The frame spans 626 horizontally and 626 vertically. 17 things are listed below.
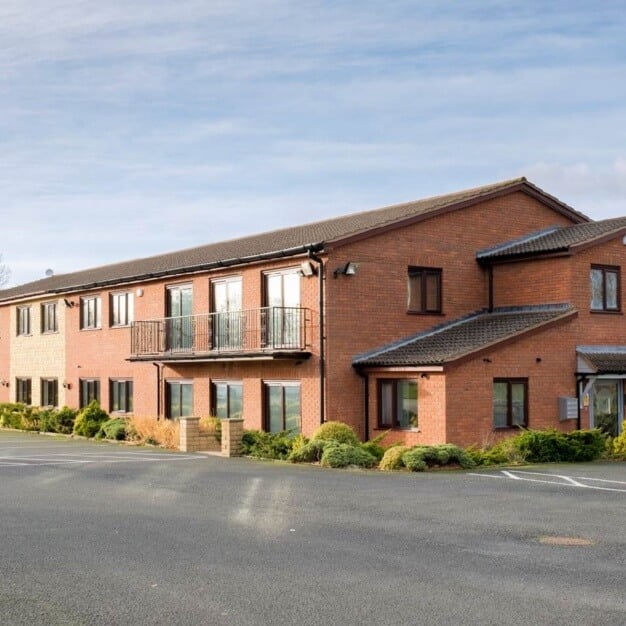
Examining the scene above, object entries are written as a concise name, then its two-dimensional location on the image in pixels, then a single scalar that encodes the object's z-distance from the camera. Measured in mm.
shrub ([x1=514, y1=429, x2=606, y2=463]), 23344
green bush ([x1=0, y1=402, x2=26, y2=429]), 40719
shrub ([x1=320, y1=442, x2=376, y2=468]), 22250
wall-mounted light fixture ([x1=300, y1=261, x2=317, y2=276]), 26781
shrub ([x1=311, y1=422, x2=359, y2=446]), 23922
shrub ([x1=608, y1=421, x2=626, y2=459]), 24469
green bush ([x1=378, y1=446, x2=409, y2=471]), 21625
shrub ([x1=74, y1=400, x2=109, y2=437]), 34312
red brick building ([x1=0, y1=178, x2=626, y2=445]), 25844
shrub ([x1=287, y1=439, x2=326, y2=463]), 23250
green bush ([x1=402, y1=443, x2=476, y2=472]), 21312
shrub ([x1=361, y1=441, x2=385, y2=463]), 23359
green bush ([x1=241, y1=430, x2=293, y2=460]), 24594
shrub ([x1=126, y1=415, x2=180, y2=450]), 28969
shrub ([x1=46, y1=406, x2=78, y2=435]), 36750
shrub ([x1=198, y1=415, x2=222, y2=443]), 27953
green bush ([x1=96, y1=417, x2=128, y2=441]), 32156
